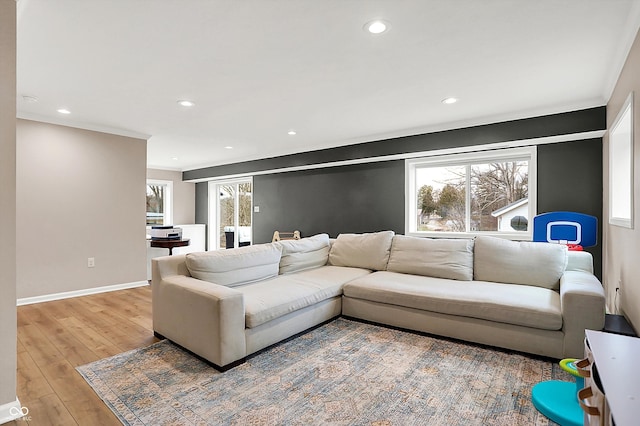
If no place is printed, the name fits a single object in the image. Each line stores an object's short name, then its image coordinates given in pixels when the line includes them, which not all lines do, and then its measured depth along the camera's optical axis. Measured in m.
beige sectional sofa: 2.39
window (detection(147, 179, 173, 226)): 8.08
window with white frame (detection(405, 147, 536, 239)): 4.28
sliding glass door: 7.89
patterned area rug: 1.82
